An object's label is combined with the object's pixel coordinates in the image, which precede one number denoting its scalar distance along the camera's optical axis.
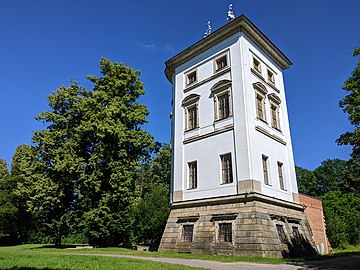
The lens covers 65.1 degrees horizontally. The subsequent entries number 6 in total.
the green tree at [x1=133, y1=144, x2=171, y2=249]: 24.05
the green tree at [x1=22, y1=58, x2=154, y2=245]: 22.78
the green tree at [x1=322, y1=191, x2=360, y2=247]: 26.72
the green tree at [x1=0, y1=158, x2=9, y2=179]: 40.33
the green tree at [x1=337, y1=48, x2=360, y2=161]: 10.25
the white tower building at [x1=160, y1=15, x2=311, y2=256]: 15.77
